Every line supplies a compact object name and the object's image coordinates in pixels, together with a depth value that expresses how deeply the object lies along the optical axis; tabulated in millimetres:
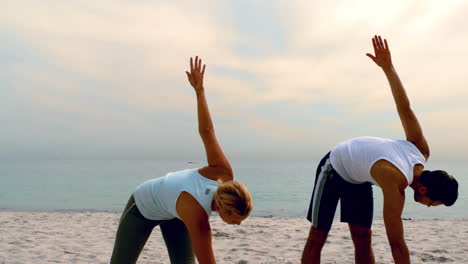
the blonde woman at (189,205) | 2330
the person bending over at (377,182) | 2748
